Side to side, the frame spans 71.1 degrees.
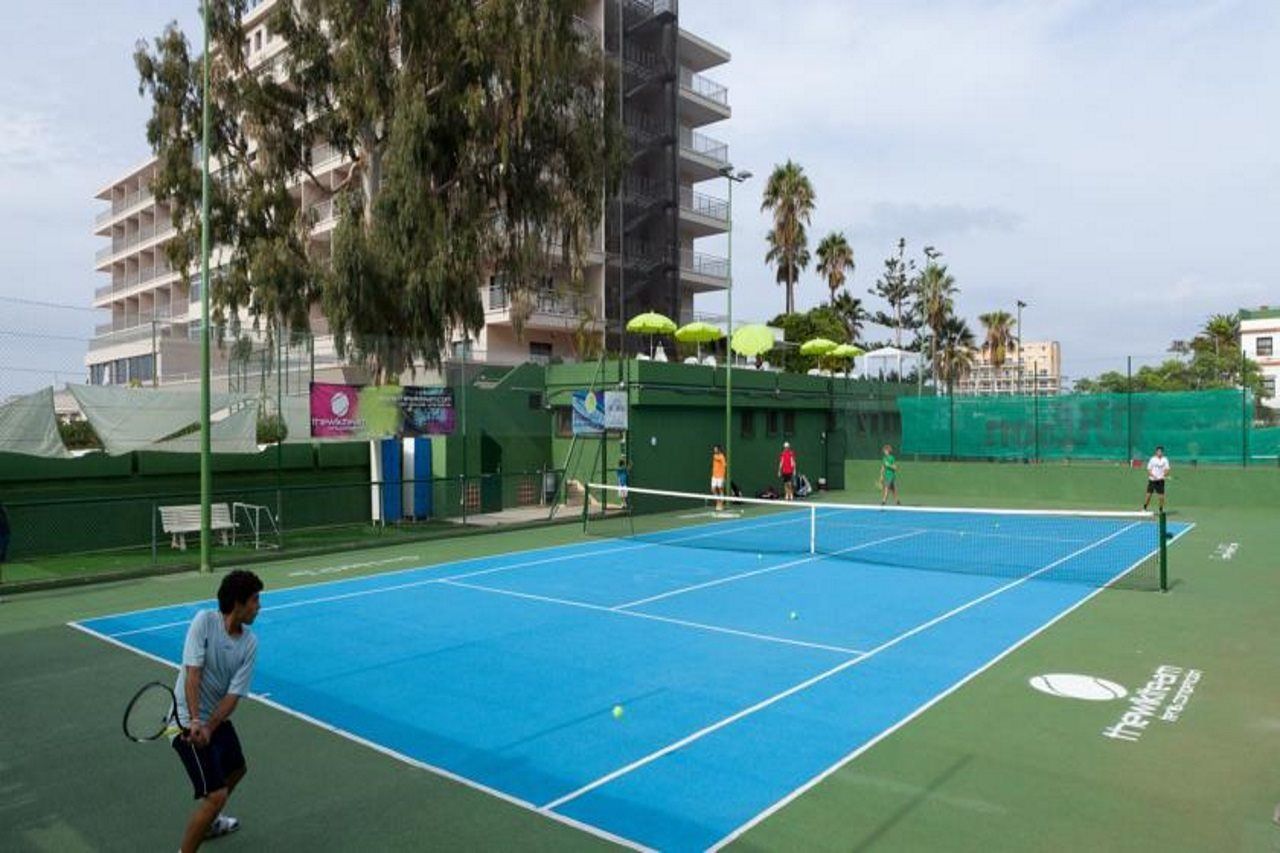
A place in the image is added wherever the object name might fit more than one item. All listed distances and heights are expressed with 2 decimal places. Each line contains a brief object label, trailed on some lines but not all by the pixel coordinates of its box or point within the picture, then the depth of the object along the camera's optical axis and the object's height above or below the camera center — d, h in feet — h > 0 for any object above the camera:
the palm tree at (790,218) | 188.44 +40.63
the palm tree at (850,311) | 219.20 +24.51
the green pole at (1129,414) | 91.66 -0.66
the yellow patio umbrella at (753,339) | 105.57 +8.40
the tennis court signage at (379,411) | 65.51 +0.05
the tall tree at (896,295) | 238.48 +30.68
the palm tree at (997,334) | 236.04 +19.94
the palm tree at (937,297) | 209.67 +26.45
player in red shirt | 92.26 -6.14
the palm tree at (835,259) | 207.72 +34.99
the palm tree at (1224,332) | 254.88 +21.74
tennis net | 51.88 -9.45
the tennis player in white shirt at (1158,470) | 73.26 -5.09
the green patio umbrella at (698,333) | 112.06 +9.68
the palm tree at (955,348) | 225.89 +16.11
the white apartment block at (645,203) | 138.92 +37.11
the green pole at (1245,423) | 86.21 -1.50
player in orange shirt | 86.22 -6.03
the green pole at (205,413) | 49.90 -0.01
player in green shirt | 84.38 -5.85
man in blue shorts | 15.20 -4.85
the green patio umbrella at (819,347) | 117.50 +8.29
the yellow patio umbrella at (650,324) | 106.01 +10.33
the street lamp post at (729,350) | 84.94 +5.91
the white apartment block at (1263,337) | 241.96 +19.19
